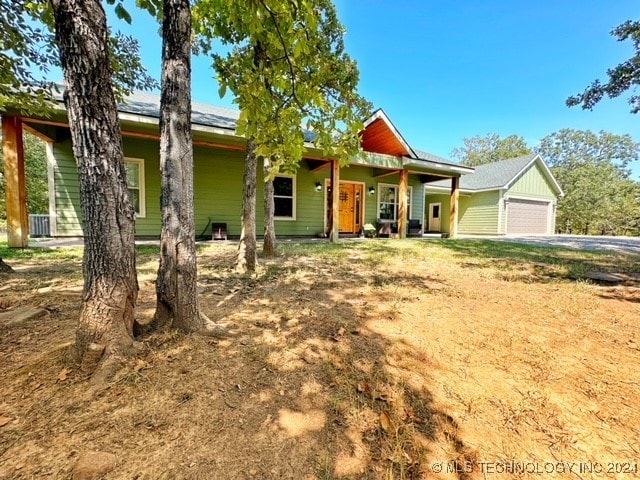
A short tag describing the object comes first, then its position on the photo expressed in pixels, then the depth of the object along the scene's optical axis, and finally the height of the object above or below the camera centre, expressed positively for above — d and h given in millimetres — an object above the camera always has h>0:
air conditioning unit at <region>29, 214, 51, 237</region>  8852 -138
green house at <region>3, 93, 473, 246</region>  6493 +1484
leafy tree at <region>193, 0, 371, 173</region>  2270 +1269
